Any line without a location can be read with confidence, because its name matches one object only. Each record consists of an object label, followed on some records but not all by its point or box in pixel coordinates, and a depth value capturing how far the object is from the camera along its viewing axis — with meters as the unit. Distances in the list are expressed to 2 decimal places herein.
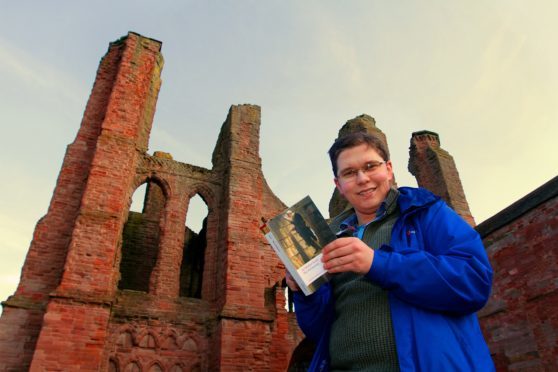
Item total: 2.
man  1.49
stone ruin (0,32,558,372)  6.98
